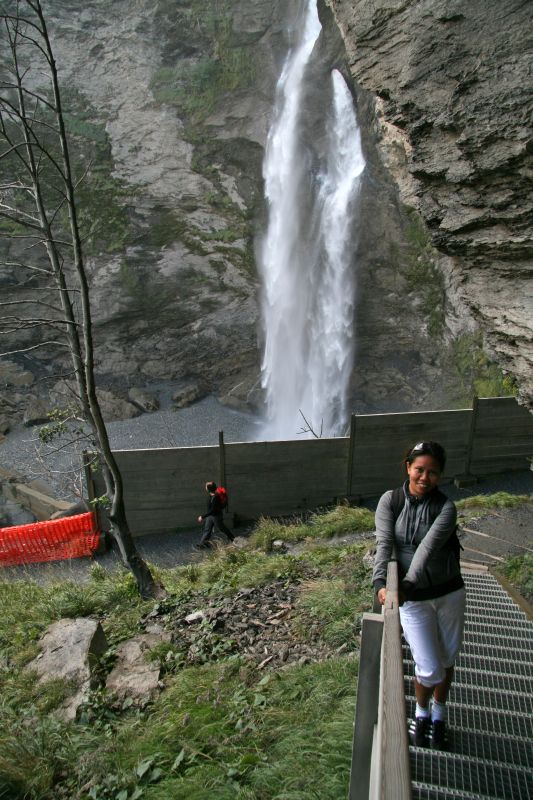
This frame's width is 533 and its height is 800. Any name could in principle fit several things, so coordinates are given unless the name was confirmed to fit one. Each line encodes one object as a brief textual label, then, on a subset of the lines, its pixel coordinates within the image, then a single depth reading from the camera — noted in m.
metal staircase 1.94
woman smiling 2.47
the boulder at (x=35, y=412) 20.02
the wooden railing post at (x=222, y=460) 11.21
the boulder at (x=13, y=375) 21.19
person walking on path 10.02
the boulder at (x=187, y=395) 22.05
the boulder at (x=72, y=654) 3.99
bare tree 5.34
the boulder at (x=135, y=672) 3.99
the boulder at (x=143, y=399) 21.48
